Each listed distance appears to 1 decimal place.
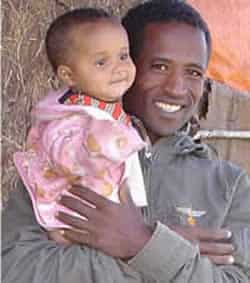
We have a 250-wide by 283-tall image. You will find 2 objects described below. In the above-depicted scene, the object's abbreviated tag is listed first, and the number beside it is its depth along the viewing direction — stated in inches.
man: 71.9
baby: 73.8
